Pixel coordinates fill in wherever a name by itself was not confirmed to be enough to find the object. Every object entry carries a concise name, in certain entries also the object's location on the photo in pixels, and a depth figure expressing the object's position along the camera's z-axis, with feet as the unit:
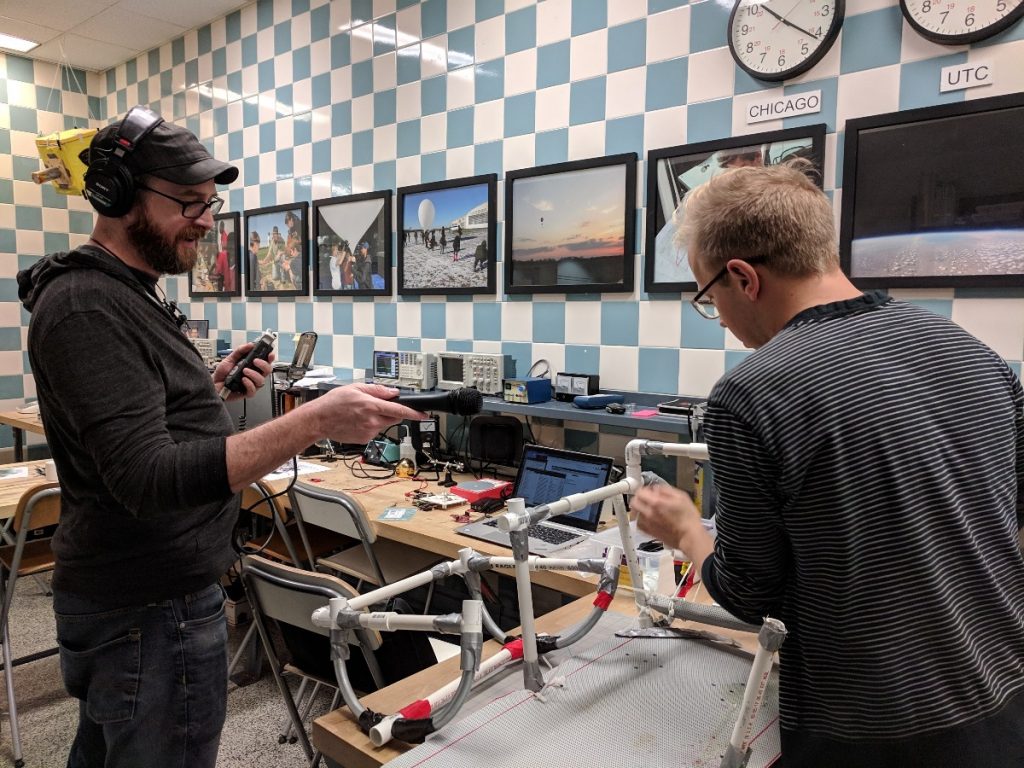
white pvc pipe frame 3.39
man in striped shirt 2.54
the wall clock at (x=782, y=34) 6.79
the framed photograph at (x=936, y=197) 5.94
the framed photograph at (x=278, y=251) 12.55
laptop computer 6.79
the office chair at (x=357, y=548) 6.95
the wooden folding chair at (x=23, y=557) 7.11
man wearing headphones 3.48
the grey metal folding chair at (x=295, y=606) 4.86
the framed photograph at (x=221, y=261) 14.07
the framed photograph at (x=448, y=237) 9.74
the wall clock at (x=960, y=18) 5.84
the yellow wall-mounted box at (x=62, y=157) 12.19
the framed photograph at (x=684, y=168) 7.05
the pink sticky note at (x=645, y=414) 7.51
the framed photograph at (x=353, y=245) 11.09
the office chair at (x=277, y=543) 8.03
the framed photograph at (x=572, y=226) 8.38
